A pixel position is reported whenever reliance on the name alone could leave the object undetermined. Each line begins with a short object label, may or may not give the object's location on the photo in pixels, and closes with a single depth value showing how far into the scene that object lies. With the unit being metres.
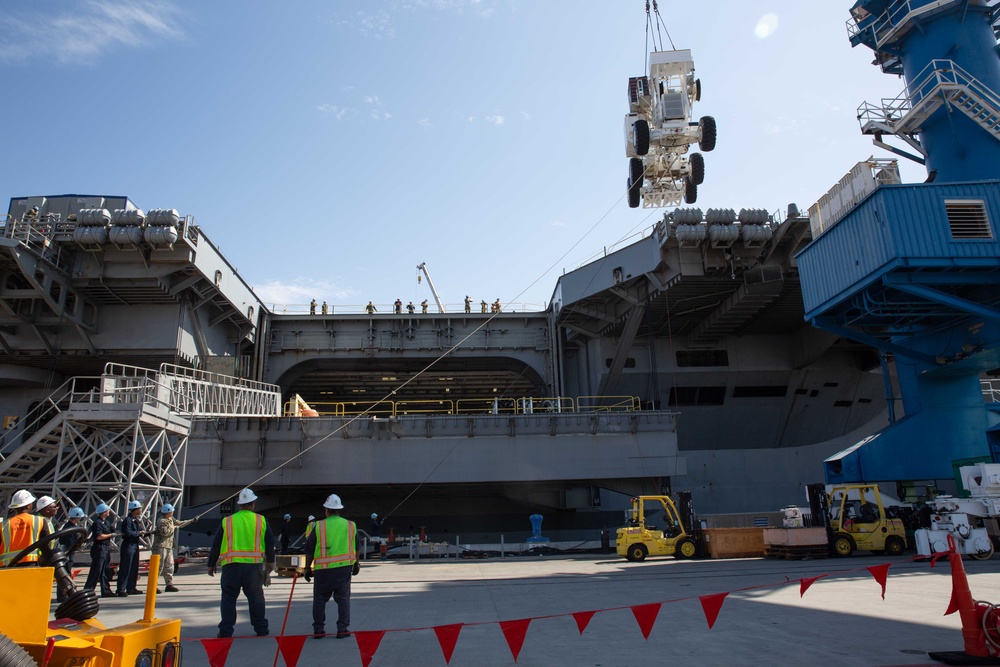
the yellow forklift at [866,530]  18.14
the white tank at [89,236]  24.64
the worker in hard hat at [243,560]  7.16
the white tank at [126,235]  24.55
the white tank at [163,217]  24.66
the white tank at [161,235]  24.36
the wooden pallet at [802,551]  17.22
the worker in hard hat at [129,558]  12.08
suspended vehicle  22.86
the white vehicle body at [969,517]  16.03
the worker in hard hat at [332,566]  7.43
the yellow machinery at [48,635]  3.59
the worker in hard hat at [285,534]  20.79
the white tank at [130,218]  24.75
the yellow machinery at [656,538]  18.89
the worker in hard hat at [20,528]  6.69
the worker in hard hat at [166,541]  12.30
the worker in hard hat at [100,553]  11.71
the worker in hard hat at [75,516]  11.55
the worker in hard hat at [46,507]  7.95
